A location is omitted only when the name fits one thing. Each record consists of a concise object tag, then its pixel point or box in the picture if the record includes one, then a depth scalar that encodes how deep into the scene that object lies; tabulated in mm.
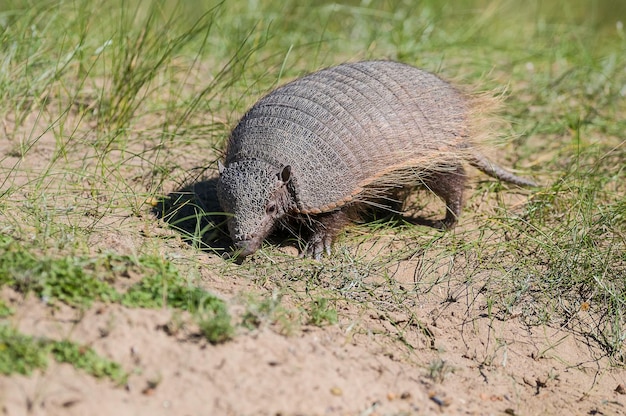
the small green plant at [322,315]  8711
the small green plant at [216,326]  7609
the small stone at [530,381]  8852
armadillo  10320
